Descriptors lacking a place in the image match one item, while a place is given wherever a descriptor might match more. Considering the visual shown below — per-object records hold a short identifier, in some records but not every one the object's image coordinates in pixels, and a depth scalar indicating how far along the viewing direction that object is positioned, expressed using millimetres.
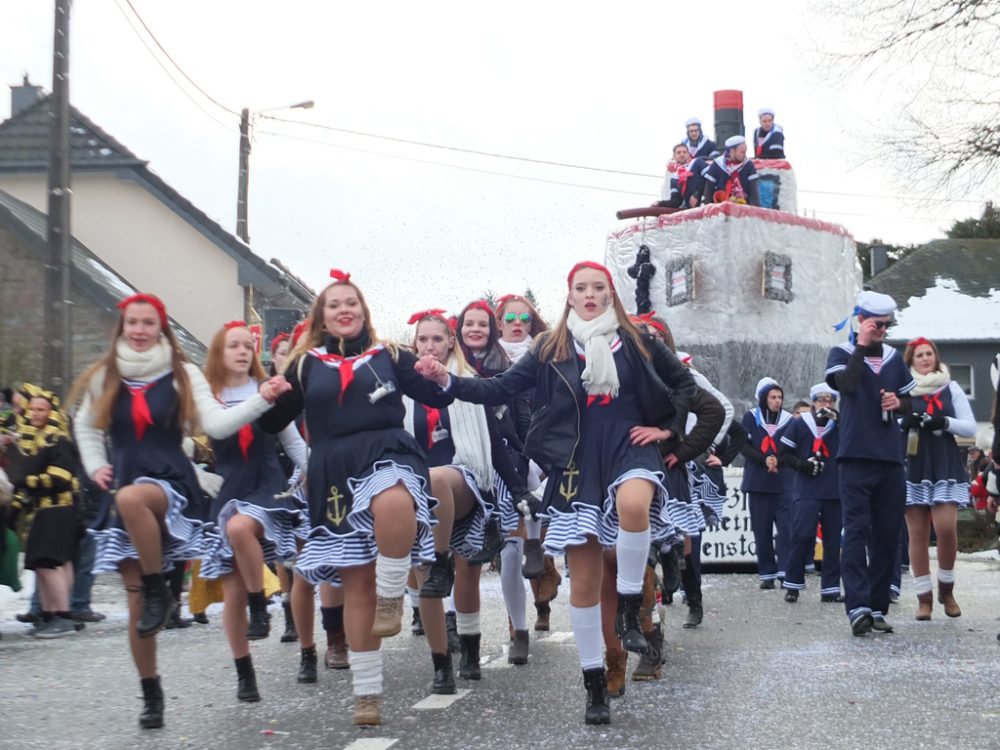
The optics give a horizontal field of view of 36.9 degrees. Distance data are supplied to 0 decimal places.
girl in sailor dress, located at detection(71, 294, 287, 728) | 6633
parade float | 23016
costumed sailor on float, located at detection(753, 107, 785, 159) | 24531
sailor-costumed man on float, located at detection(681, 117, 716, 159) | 23531
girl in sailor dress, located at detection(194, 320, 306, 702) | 7496
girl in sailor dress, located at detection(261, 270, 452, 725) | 6391
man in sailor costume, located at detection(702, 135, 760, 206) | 23016
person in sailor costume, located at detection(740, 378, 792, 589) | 14188
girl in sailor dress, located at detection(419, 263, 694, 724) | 6574
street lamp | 27812
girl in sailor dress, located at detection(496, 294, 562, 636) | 8430
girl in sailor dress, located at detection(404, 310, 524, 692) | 7945
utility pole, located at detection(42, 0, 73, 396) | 14547
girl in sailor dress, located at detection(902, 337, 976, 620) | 10711
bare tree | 24266
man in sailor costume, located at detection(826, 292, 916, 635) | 9719
